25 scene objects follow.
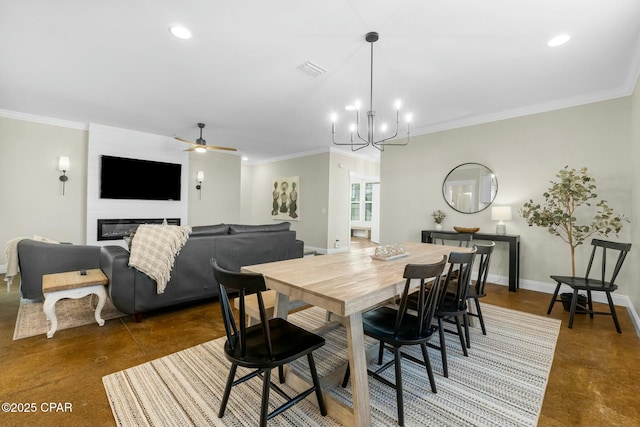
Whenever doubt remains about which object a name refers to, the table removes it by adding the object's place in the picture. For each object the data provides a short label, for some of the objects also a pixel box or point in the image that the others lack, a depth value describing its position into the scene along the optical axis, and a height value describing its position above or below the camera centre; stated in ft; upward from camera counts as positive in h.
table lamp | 13.06 -0.06
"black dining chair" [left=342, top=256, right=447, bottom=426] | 4.81 -2.24
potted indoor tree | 10.75 +0.17
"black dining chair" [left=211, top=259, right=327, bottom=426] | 4.12 -2.29
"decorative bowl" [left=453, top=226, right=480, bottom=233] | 13.96 -0.79
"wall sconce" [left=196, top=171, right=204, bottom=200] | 21.86 +2.16
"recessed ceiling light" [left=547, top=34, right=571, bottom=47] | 7.97 +5.14
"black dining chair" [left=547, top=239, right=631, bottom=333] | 8.60 -2.18
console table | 12.64 -2.00
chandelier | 7.95 +5.00
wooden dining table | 4.37 -1.30
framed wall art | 24.91 +0.92
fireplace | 17.35 -1.46
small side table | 7.68 -2.42
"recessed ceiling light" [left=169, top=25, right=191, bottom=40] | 7.74 +4.96
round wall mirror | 14.39 +1.41
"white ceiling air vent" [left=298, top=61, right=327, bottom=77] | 9.59 +4.99
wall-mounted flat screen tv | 17.46 +1.74
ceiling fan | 14.84 +3.23
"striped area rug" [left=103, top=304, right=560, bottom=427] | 4.93 -3.66
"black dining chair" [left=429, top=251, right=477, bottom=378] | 6.10 -2.24
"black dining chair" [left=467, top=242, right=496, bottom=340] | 7.55 -2.04
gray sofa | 8.64 -2.12
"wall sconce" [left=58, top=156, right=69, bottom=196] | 15.94 +2.07
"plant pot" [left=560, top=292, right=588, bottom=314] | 10.17 -3.12
